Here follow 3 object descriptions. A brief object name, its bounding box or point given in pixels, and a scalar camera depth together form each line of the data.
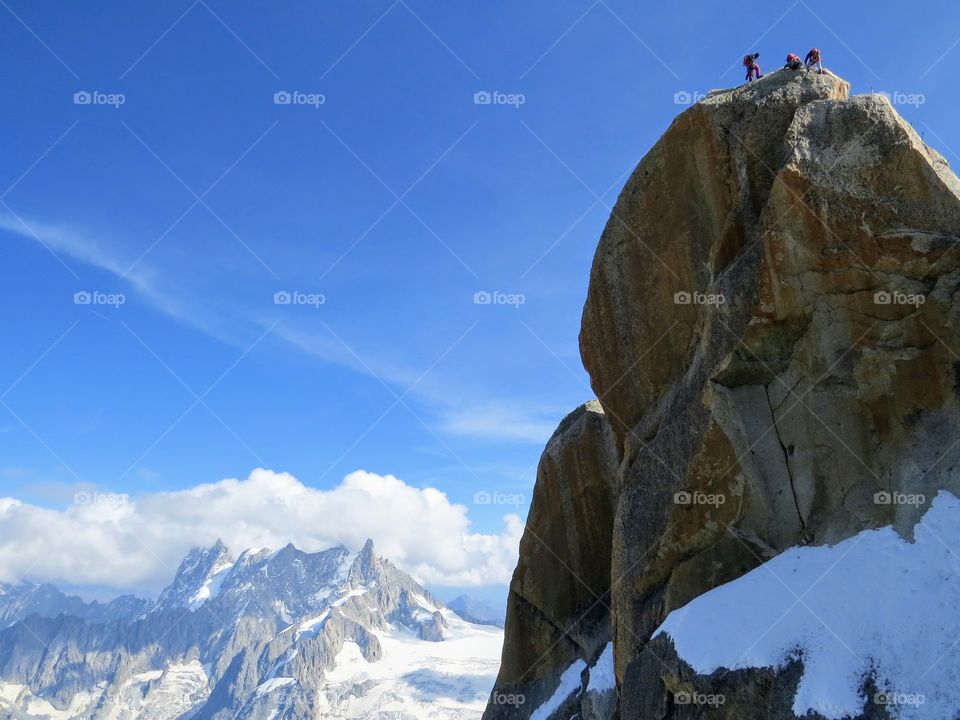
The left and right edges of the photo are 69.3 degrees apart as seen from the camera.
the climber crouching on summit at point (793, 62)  25.05
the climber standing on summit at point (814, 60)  25.28
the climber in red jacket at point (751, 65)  26.69
